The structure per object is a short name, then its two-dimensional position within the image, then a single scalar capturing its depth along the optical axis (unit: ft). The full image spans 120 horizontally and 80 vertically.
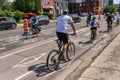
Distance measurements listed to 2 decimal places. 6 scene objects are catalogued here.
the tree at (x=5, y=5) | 172.13
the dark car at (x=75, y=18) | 123.13
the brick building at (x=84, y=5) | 400.26
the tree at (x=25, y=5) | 167.73
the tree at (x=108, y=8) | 395.32
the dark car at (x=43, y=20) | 108.78
